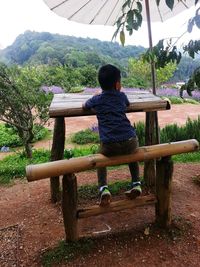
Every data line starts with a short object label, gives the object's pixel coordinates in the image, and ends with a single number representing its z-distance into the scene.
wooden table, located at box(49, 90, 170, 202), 1.83
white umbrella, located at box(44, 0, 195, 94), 2.25
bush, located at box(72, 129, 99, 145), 4.33
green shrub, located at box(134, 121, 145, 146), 3.53
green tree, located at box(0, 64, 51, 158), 3.21
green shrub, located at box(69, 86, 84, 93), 8.58
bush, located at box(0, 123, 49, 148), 4.55
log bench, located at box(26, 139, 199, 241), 1.57
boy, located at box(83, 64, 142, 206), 1.70
